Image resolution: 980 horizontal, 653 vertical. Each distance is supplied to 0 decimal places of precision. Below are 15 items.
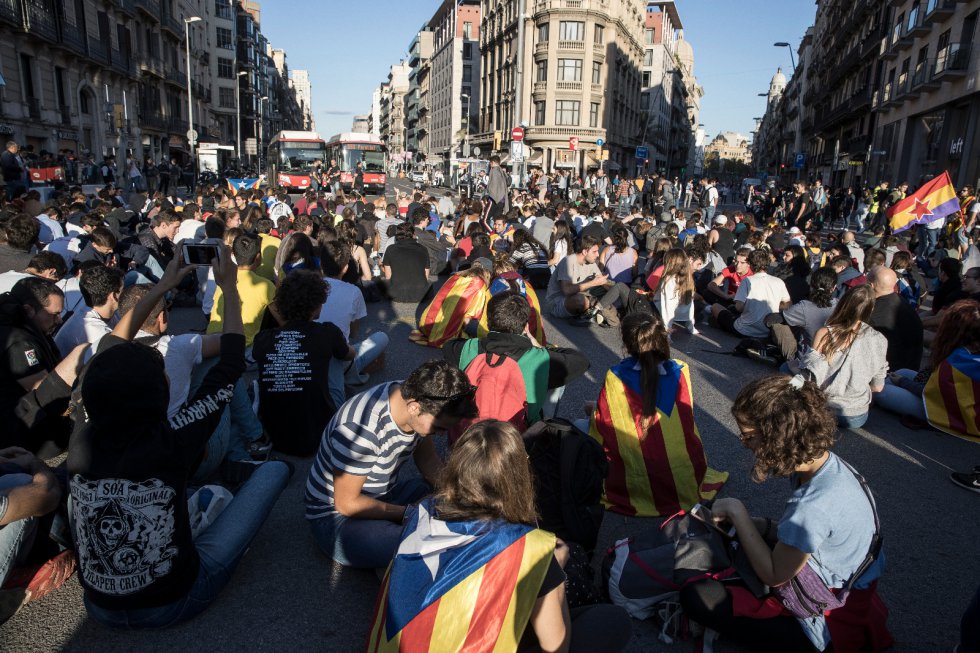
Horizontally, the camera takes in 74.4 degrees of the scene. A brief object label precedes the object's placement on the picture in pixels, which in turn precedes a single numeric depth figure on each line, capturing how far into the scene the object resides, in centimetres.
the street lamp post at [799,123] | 7102
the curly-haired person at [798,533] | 267
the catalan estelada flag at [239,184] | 2093
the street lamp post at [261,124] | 8931
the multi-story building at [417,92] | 10569
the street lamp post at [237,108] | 6872
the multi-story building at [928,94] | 2295
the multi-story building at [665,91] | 8069
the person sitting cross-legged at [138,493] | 252
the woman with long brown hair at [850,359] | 538
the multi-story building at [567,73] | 5406
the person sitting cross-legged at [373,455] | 294
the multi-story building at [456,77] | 7931
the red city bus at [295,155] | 3369
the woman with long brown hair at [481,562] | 207
